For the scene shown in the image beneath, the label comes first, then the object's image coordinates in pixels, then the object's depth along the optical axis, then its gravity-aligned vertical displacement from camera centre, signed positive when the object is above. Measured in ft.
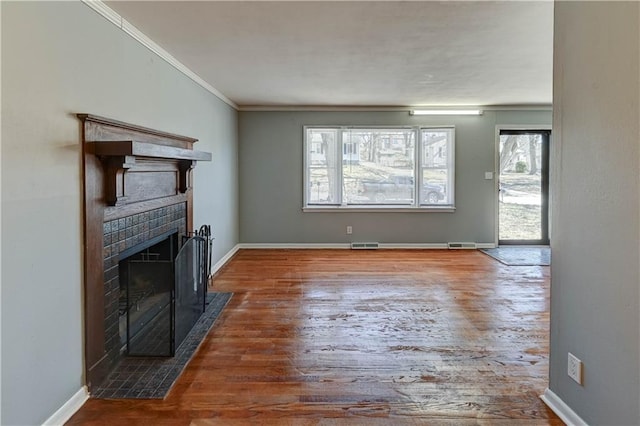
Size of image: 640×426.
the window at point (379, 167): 21.47 +1.74
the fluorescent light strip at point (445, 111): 20.90 +4.61
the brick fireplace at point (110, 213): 7.29 -0.30
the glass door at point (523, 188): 21.70 +0.63
